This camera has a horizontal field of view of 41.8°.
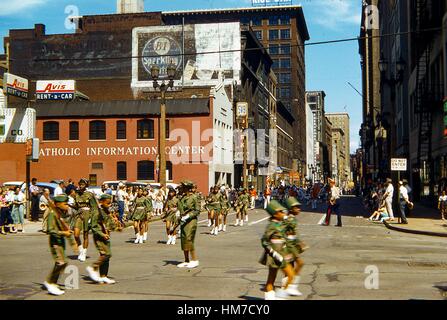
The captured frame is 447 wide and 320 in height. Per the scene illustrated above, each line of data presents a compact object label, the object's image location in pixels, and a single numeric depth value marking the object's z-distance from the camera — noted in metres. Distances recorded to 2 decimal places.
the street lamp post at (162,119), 30.47
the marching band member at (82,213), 14.89
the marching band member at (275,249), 8.90
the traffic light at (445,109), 25.96
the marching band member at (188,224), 12.95
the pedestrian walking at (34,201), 27.33
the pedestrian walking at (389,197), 26.89
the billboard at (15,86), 34.75
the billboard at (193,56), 59.34
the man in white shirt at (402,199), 25.25
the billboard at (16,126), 35.25
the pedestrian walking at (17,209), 22.80
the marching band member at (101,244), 10.77
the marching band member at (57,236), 9.76
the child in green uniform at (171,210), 18.57
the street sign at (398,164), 26.88
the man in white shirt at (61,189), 24.66
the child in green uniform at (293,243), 9.29
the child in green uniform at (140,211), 18.62
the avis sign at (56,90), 53.44
